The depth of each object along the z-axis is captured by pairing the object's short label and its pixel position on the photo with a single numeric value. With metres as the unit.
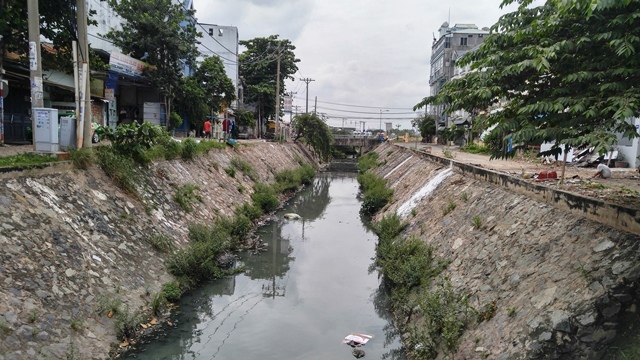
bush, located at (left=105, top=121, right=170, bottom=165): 12.80
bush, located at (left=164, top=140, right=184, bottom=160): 16.34
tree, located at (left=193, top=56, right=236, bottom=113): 32.31
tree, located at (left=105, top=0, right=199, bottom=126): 26.44
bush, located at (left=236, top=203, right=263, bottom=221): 18.20
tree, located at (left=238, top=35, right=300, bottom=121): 49.81
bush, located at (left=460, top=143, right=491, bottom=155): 34.88
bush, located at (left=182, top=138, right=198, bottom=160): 17.73
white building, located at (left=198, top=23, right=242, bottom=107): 46.81
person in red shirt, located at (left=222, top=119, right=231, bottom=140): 29.36
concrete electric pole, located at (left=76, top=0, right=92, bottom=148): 11.59
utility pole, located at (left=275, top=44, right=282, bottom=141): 41.66
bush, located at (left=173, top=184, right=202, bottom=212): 14.25
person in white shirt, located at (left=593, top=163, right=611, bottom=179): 14.04
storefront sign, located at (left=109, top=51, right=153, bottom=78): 23.27
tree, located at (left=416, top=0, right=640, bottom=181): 4.95
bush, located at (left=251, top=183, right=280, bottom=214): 20.97
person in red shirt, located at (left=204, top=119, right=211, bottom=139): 29.30
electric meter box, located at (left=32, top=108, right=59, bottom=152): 10.81
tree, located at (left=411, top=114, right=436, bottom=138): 60.03
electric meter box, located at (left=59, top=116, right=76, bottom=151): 11.35
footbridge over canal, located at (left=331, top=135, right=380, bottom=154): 69.69
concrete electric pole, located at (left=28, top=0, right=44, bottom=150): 10.62
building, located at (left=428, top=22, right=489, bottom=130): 60.50
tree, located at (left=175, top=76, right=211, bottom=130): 29.34
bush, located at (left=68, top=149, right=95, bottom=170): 10.90
